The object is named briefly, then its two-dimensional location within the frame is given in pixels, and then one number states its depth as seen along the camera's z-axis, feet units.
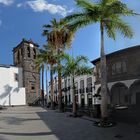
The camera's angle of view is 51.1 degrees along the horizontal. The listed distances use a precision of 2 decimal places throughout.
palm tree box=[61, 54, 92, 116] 42.11
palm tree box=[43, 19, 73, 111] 56.62
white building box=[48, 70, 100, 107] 88.00
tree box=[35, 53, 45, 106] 69.80
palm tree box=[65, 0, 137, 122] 29.71
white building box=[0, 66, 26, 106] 88.94
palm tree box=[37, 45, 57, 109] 65.93
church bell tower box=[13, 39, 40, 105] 94.11
